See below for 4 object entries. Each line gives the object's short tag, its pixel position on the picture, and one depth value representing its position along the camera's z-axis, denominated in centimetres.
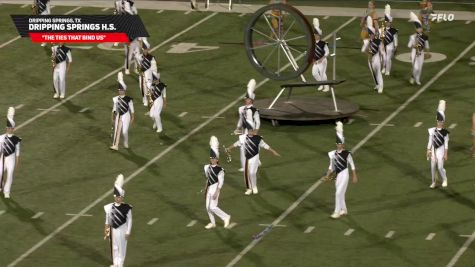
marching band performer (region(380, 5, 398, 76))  5991
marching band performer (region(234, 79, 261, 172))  5016
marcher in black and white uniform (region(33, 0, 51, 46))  6531
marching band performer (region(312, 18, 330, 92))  5856
